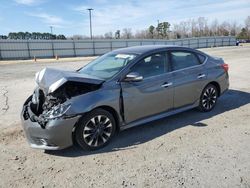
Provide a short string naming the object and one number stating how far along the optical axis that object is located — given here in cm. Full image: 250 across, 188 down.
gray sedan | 284
